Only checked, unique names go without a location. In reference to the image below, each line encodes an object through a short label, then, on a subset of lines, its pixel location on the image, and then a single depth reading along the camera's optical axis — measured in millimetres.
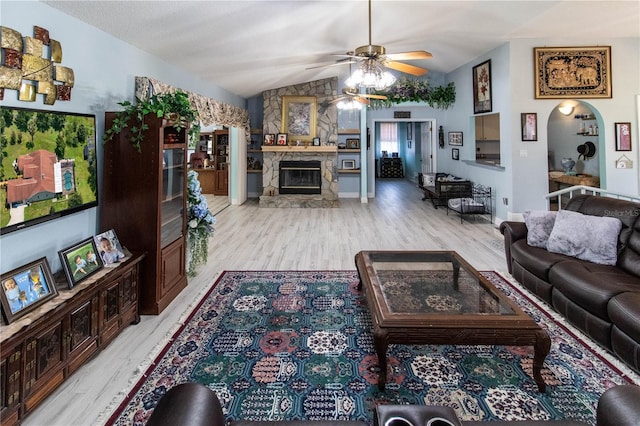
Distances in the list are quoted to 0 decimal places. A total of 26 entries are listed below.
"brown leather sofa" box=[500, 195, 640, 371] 2197
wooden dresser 1700
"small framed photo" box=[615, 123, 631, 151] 5758
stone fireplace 9016
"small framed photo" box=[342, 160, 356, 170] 9719
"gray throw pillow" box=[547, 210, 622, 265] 2979
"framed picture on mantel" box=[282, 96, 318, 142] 9039
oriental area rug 1922
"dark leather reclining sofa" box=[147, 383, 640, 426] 1049
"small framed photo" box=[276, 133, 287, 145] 8969
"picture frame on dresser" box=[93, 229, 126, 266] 2668
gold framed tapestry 5676
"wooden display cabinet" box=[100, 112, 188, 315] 2949
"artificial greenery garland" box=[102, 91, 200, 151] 2902
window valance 3713
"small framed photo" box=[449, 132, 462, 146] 8219
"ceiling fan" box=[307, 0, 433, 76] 3135
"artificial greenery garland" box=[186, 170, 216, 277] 3859
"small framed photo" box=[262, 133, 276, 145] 9016
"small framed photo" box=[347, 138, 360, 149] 9578
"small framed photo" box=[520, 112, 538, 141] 5797
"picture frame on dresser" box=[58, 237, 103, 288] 2293
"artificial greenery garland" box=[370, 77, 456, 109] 8641
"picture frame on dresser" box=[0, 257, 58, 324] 1821
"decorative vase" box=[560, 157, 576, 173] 6959
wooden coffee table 1981
